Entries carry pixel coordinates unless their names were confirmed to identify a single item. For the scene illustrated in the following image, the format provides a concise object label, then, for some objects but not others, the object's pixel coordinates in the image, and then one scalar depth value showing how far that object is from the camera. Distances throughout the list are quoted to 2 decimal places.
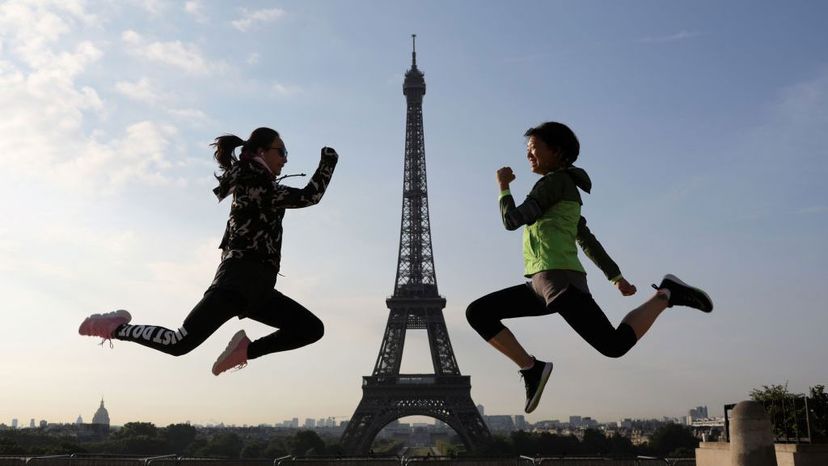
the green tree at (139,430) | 106.19
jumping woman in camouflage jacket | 4.50
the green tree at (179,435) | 114.50
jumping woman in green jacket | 4.61
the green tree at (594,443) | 87.19
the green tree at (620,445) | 88.75
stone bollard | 5.23
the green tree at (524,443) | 82.84
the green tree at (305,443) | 93.75
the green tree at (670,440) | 89.38
